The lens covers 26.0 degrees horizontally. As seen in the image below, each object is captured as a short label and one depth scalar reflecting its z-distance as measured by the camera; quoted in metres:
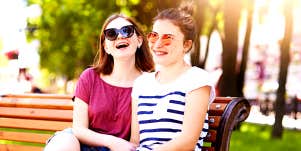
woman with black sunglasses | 4.54
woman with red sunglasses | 4.05
